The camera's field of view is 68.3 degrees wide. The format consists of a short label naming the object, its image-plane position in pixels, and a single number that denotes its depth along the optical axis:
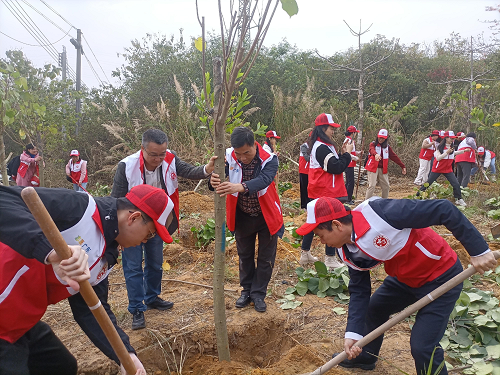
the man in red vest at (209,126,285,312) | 3.40
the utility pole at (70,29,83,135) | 17.59
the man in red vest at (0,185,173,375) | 1.54
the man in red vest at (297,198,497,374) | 2.11
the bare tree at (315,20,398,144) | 10.05
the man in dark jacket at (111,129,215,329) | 3.24
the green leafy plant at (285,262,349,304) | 4.09
